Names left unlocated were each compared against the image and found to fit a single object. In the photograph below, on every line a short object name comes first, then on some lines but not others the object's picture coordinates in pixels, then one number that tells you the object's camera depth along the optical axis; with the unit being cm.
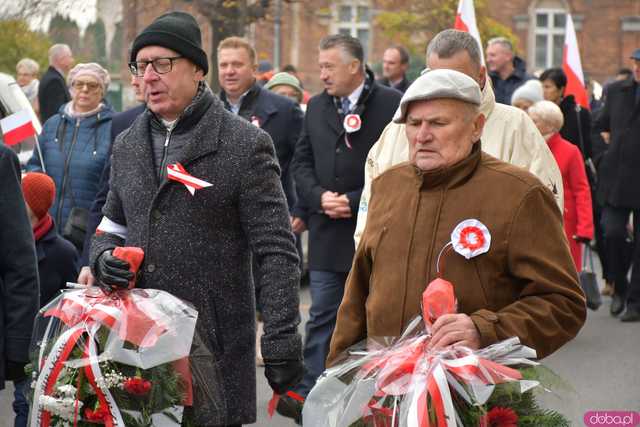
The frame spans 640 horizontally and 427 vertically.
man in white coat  820
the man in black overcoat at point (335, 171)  1159
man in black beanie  692
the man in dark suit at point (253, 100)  1329
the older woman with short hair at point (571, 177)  1459
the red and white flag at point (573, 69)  2195
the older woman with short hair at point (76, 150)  1290
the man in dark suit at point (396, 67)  1999
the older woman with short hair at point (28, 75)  2458
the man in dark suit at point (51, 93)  2077
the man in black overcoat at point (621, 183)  1690
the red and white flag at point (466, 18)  1385
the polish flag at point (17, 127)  1436
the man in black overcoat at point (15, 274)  752
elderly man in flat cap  582
